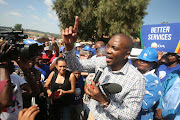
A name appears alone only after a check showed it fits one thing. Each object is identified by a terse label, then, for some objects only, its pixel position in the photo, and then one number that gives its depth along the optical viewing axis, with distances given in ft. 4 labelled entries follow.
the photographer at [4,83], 3.56
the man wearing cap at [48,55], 13.46
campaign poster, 8.62
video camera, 4.17
